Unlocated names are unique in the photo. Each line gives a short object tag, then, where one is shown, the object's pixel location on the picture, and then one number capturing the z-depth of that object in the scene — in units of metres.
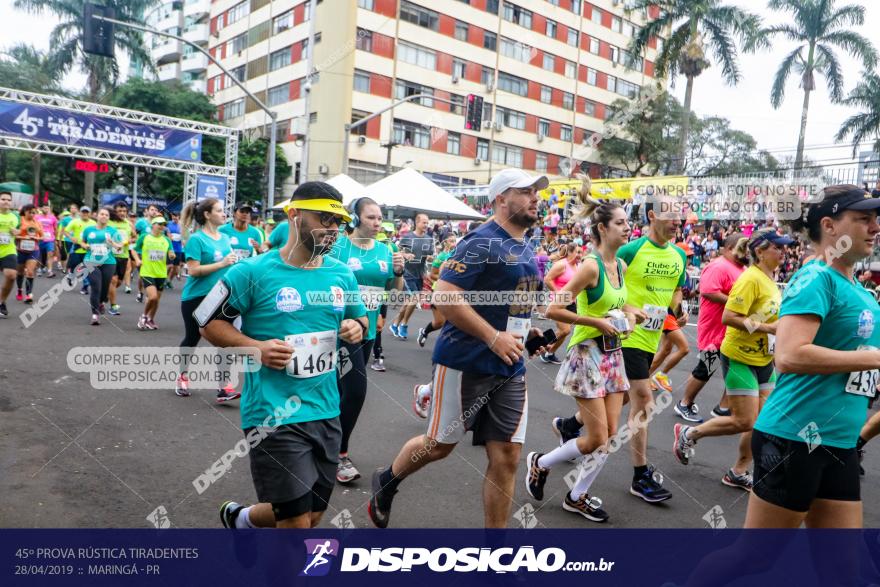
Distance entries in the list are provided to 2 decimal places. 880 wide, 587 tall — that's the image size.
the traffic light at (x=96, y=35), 13.62
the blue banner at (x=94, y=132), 18.20
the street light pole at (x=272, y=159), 21.46
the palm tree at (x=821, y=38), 26.55
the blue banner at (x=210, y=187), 21.34
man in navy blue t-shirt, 3.34
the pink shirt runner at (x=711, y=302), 6.00
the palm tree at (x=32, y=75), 33.38
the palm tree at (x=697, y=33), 28.41
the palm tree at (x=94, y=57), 31.64
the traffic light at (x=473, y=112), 21.26
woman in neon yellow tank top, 4.18
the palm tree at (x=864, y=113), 25.06
